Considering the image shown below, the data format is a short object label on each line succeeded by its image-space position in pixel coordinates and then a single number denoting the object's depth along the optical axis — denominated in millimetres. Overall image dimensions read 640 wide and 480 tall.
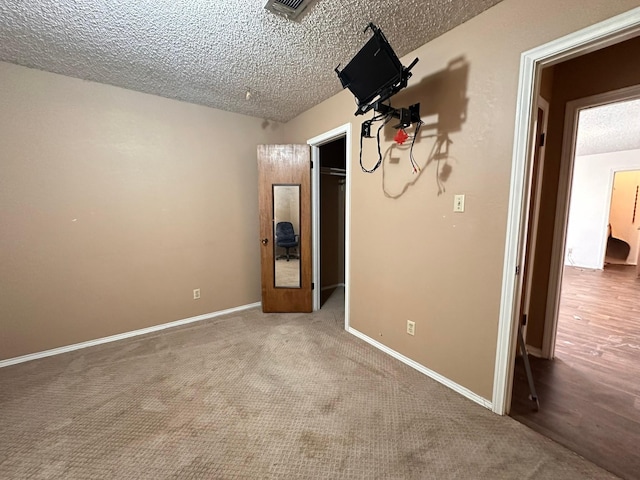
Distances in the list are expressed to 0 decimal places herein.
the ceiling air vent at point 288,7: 1479
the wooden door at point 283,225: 3178
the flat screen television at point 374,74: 1548
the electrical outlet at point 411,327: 2156
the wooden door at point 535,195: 2143
